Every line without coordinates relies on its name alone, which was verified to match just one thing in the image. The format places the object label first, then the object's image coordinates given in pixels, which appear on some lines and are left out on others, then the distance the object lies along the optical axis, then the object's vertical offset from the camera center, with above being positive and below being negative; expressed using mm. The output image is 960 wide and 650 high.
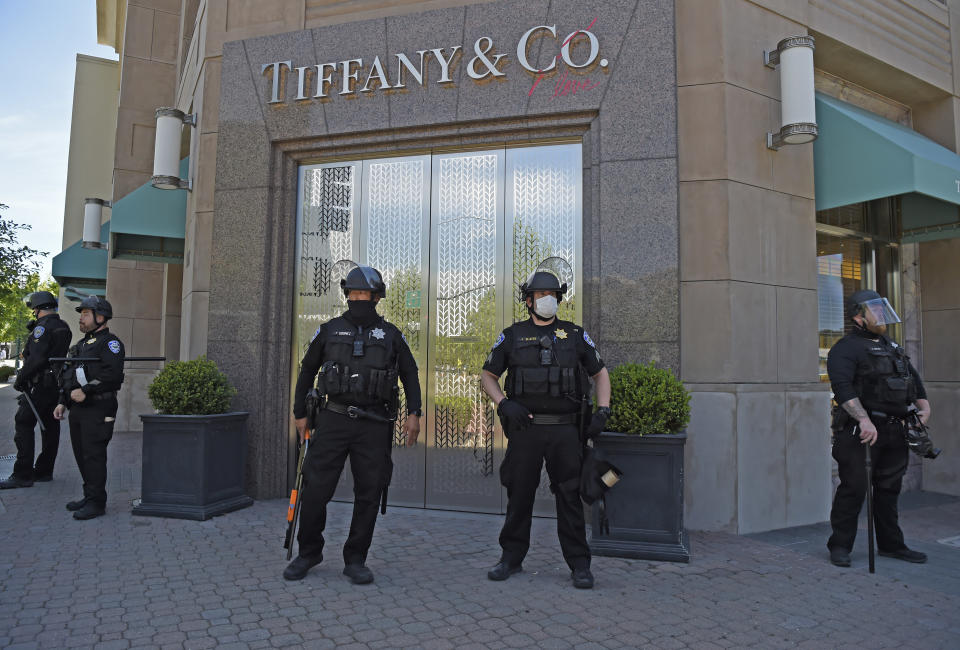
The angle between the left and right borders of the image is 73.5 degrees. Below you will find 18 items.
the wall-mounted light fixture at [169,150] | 7996 +2648
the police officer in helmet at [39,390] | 7465 -397
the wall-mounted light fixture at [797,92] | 6027 +2635
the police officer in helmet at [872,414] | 5035 -331
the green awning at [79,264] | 14648 +2131
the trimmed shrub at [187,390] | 6230 -306
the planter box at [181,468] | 6117 -1040
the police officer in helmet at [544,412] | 4504 -328
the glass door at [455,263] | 6621 +1078
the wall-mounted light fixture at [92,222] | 13547 +2880
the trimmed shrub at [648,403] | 5086 -283
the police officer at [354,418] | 4516 -397
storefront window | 7480 +1413
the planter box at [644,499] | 5035 -1039
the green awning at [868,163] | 6195 +2094
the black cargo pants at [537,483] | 4496 -837
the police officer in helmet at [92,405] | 6125 -465
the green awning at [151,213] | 8781 +1999
